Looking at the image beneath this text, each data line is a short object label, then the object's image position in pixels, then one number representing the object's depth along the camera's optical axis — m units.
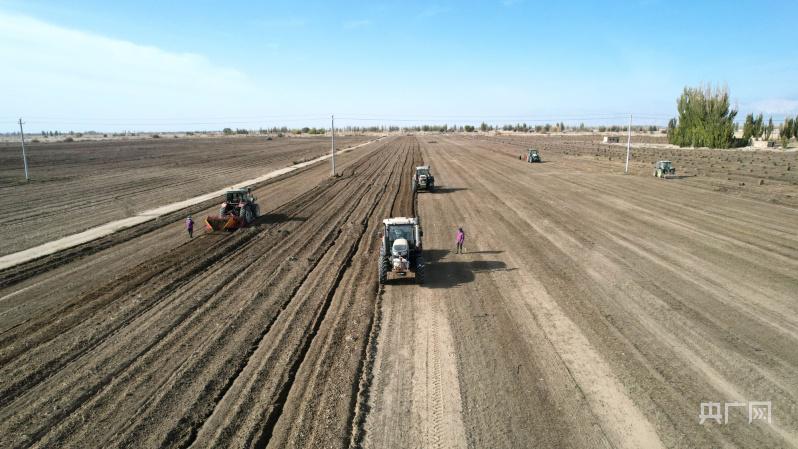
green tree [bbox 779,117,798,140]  94.81
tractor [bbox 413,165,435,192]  35.84
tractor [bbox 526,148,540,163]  60.22
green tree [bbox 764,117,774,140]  97.50
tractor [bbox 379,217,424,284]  15.11
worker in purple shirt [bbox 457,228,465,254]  18.56
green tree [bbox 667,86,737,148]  84.69
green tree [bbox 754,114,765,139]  94.19
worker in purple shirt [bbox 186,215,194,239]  21.73
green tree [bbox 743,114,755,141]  92.47
